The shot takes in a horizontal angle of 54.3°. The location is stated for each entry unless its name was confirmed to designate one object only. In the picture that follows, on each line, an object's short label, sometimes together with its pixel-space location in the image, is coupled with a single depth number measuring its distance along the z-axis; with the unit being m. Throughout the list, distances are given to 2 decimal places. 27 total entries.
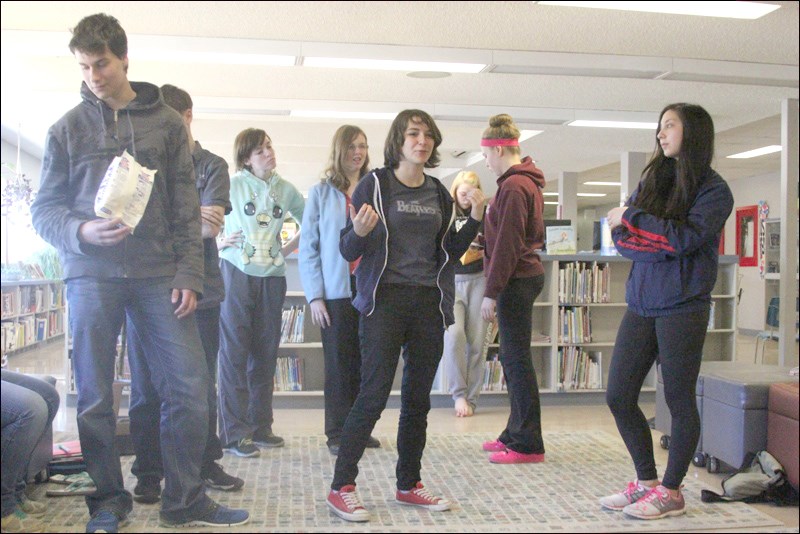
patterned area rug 2.40
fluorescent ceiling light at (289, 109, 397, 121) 7.75
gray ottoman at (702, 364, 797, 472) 3.02
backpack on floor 2.70
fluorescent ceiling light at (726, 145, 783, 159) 10.18
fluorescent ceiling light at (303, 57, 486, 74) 5.72
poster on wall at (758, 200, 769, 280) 12.08
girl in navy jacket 2.47
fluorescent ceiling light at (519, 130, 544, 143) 9.15
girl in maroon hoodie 3.22
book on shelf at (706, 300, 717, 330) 5.52
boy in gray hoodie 2.20
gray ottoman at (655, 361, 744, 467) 3.34
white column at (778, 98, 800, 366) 6.15
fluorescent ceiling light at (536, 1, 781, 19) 4.37
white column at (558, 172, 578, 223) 13.02
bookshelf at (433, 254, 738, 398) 5.19
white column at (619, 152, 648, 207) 10.51
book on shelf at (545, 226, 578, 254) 5.73
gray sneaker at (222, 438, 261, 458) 3.33
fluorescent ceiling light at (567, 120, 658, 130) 8.24
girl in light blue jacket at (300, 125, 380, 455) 3.28
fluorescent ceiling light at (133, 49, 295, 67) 5.48
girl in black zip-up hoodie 2.47
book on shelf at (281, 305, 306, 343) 4.80
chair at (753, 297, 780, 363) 5.77
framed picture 12.84
